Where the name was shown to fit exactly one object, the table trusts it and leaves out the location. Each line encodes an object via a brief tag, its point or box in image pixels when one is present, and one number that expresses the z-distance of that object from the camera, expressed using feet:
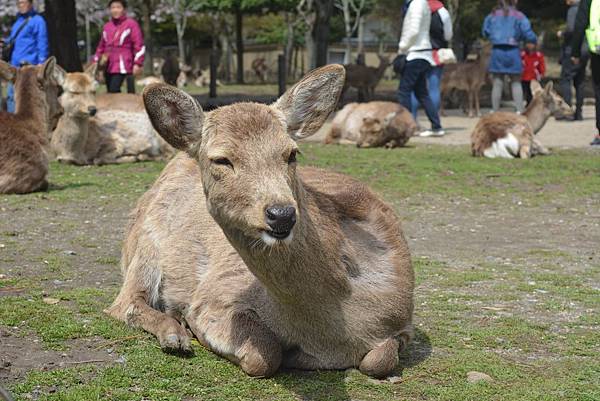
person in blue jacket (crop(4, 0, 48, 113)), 48.21
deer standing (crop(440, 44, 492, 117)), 79.51
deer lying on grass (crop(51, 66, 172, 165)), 41.65
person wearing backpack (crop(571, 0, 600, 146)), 44.40
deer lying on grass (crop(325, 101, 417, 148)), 50.39
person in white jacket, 51.21
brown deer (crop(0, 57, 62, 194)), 32.96
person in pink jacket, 49.65
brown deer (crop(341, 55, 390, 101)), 93.09
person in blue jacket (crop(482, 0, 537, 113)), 60.75
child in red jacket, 72.90
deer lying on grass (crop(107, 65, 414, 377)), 12.77
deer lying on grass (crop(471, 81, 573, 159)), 44.73
